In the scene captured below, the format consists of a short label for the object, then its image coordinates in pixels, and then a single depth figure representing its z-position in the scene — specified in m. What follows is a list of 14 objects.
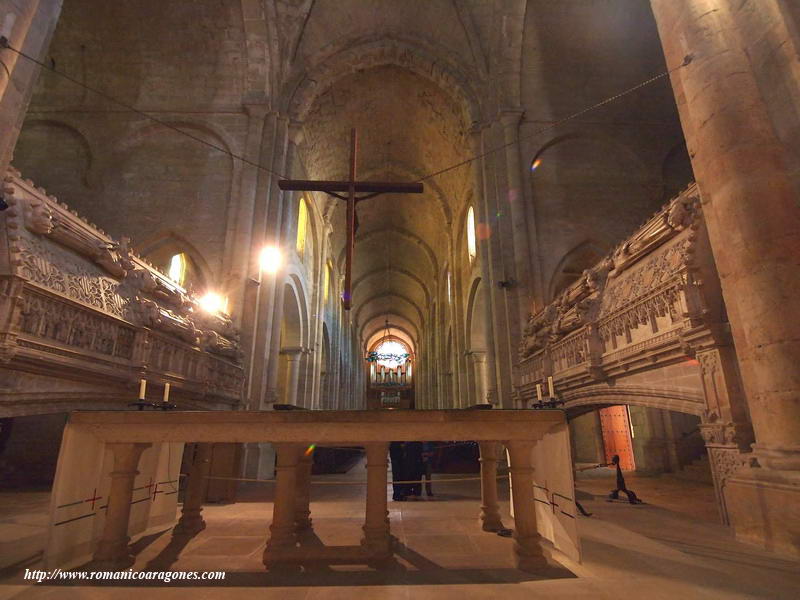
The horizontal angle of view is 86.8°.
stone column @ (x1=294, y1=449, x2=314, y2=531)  4.07
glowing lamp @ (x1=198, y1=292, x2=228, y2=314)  8.97
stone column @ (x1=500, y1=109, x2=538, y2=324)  10.97
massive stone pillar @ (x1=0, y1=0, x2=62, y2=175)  4.36
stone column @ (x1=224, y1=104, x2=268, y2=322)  10.37
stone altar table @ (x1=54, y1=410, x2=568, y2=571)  3.05
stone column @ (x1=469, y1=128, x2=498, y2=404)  11.38
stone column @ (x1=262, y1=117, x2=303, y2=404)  10.60
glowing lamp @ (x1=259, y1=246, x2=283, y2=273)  10.93
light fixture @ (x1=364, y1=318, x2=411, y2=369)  41.62
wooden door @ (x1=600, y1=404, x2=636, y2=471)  12.67
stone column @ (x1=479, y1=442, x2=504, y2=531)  4.16
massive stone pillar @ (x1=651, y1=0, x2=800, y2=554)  3.46
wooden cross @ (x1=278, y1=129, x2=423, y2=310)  6.84
